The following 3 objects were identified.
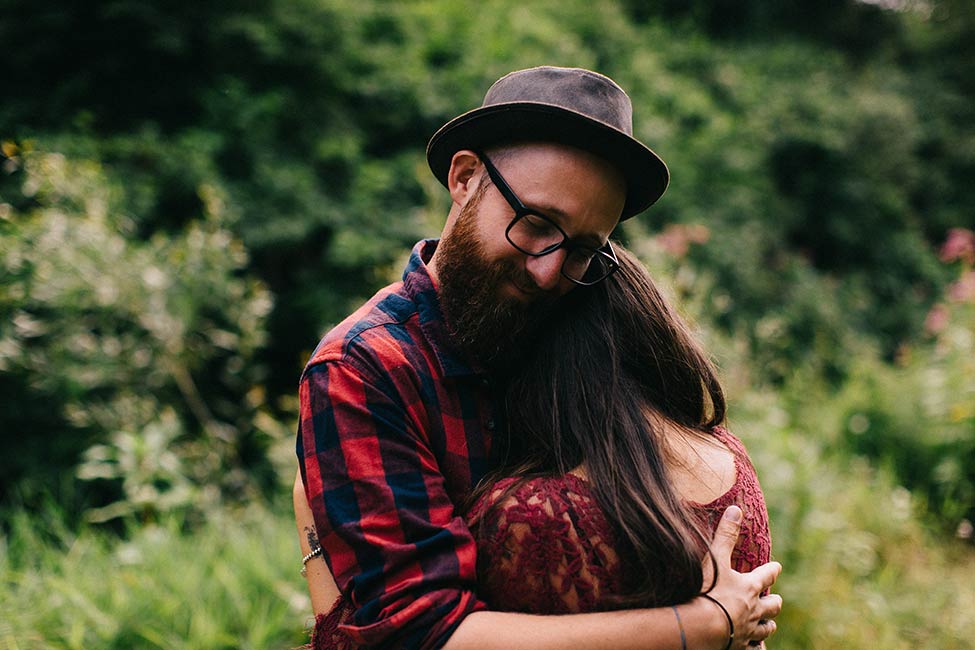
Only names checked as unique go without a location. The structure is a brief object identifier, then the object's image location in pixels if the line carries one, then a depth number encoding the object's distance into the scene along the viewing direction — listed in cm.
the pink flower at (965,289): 560
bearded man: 144
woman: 151
